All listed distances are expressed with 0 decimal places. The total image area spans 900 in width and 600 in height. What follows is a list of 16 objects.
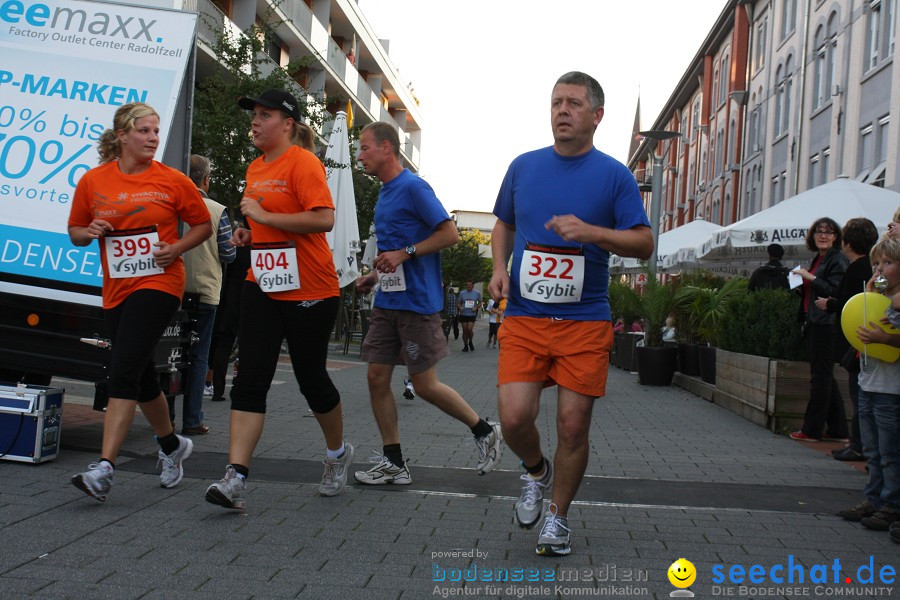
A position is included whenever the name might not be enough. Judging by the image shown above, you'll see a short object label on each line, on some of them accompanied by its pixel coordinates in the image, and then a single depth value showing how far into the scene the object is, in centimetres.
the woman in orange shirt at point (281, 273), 495
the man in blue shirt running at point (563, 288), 433
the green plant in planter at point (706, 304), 1499
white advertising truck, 632
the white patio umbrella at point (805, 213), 1259
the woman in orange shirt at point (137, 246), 506
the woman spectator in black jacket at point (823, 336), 847
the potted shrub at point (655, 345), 1567
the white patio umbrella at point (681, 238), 2119
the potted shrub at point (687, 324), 1522
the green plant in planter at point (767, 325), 967
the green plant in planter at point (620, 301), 1962
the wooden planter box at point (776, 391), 940
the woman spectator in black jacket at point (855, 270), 705
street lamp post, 1966
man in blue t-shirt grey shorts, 581
